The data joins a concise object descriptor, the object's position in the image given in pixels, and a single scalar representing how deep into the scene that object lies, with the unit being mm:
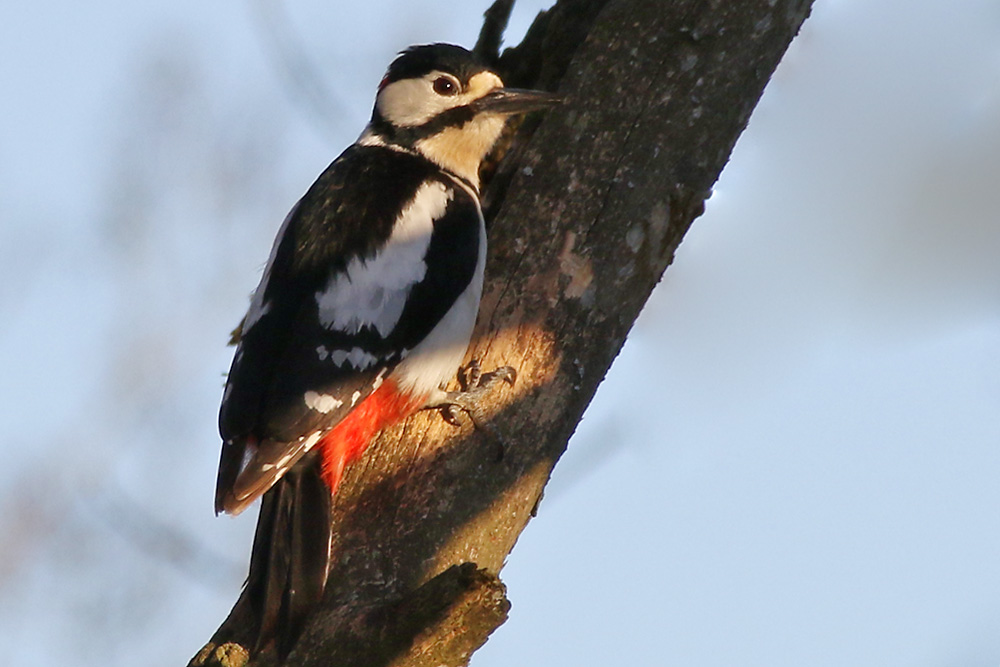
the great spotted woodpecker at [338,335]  6312
